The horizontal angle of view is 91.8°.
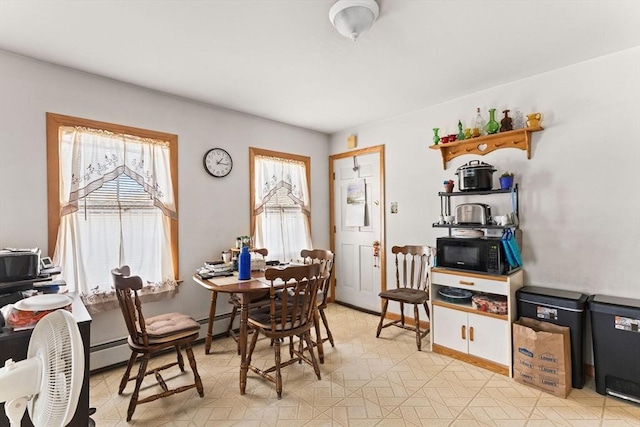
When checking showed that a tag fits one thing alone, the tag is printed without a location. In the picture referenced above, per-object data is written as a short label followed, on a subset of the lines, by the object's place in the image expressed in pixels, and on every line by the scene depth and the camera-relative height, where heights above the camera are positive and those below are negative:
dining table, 2.31 -0.52
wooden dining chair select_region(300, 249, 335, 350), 2.75 -0.47
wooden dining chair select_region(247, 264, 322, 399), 2.23 -0.78
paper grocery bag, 2.24 -1.08
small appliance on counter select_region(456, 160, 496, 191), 2.84 +0.35
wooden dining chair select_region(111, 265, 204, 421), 2.01 -0.79
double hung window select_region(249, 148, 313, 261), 3.84 +0.21
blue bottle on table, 2.63 -0.38
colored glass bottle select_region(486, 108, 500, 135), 2.94 +0.85
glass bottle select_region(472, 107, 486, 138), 3.10 +0.89
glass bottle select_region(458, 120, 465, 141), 3.16 +0.83
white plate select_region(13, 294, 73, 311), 1.40 -0.36
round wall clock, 3.38 +0.65
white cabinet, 2.55 -0.95
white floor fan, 0.84 -0.42
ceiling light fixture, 1.76 +1.19
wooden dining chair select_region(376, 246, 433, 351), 3.10 -0.76
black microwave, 2.61 -0.36
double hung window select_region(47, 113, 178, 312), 2.51 +0.17
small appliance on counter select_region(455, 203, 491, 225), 2.89 +0.01
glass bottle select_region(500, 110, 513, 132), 2.89 +0.85
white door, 4.12 -0.10
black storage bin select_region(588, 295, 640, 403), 2.12 -0.95
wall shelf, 2.80 +0.70
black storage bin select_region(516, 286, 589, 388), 2.33 -0.78
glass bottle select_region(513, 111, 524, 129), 2.88 +0.87
